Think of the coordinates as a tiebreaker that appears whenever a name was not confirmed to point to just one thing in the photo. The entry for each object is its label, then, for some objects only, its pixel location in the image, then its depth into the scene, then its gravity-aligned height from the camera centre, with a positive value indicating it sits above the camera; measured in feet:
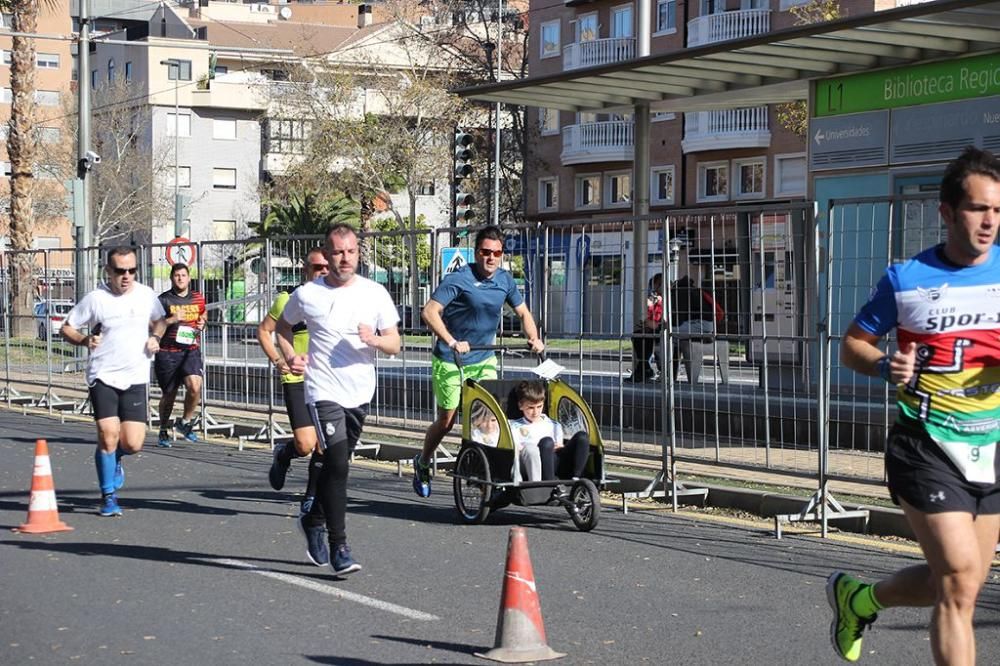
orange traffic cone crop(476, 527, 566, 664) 21.81 -4.60
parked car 68.28 -1.46
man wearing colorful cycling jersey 16.90 -1.18
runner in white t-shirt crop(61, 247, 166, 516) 36.81 -1.69
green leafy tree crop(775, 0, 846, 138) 112.16 +18.92
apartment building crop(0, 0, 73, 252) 240.32 +30.06
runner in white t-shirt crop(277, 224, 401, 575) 28.32 -1.44
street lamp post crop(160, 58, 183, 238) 155.33 +6.57
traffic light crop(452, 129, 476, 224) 92.68 +7.24
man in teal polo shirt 37.06 -0.88
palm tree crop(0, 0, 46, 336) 111.14 +11.17
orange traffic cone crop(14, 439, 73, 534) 34.19 -4.73
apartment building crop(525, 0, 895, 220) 164.45 +15.95
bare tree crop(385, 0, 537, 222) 176.96 +26.65
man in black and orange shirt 55.67 -2.53
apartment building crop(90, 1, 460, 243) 270.87 +30.73
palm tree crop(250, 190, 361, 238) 195.93 +8.92
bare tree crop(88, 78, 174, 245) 222.48 +14.88
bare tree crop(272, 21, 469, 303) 177.47 +17.44
